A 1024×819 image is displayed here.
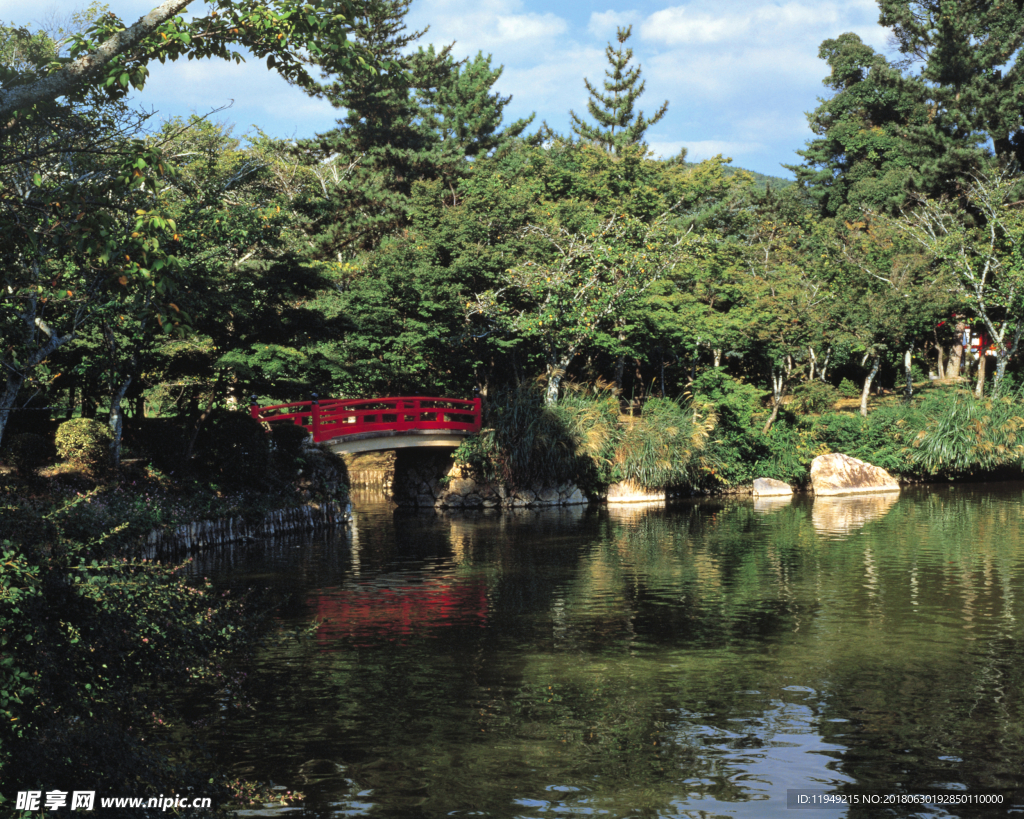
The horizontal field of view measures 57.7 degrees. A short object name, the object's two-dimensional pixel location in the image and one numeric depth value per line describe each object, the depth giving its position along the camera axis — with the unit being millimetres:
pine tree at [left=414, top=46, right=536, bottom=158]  43094
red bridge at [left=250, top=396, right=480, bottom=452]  27266
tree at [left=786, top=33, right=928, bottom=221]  44344
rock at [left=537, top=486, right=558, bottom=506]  30603
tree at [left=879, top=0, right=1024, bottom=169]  40906
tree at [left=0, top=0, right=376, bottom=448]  8492
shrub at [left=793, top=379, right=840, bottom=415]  34625
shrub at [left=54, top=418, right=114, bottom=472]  20609
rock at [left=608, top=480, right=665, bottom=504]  31203
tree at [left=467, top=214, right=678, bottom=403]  31266
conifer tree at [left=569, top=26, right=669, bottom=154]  44688
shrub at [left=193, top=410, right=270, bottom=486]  23719
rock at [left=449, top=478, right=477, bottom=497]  30828
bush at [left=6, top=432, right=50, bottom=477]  20062
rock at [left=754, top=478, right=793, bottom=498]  33000
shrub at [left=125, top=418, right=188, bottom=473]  23912
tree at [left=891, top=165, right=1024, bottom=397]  34969
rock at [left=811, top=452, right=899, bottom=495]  32844
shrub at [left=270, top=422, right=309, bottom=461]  26094
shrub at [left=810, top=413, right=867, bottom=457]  34281
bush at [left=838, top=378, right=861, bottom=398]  41334
